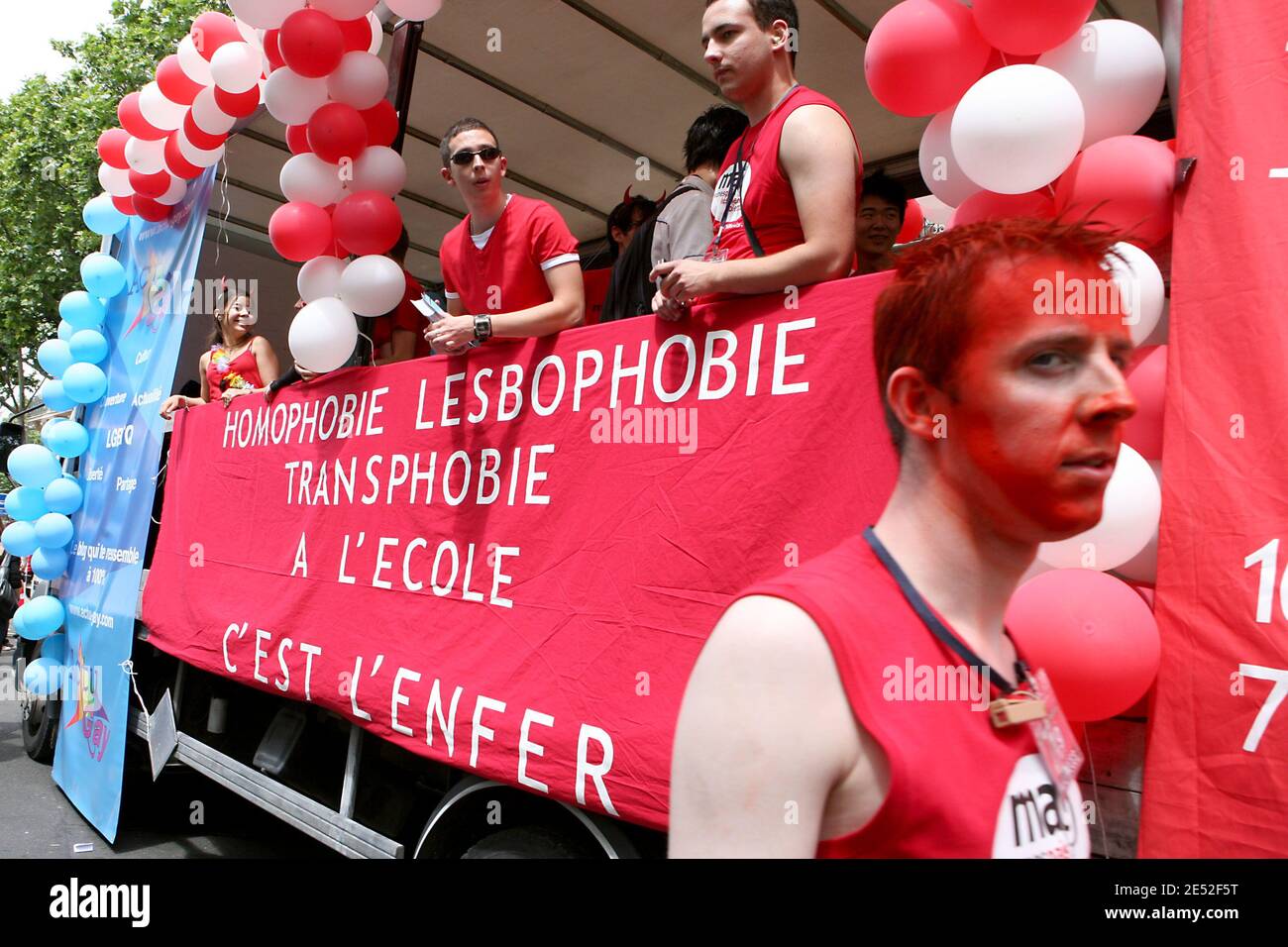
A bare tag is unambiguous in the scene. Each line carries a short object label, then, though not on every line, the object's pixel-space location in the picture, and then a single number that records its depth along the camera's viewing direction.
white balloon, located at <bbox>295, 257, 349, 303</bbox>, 3.68
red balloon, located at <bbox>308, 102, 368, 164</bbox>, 3.67
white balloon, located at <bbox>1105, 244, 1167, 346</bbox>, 1.57
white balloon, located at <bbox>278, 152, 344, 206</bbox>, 3.75
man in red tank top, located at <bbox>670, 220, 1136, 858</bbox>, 0.83
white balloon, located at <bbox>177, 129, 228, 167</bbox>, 4.91
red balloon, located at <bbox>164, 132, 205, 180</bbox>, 5.08
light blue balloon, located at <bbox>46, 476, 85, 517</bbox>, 5.64
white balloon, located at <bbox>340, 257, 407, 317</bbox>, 3.50
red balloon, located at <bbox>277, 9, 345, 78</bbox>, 3.62
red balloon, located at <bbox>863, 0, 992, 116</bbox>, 1.91
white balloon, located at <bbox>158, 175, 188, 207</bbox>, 5.36
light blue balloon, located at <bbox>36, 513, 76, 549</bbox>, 5.60
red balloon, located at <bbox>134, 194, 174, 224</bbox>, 5.55
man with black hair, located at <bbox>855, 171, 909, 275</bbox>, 3.74
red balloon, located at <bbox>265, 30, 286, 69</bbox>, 3.79
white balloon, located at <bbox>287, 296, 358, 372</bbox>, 3.40
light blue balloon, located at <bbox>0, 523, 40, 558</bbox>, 5.78
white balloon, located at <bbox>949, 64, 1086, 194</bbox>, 1.68
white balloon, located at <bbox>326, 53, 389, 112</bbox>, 3.75
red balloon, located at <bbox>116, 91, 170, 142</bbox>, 5.21
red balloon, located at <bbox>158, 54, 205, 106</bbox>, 4.84
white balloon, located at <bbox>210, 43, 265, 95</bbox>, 4.27
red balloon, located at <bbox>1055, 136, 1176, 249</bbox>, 1.65
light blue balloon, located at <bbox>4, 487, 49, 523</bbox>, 5.81
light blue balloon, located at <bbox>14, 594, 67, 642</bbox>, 5.52
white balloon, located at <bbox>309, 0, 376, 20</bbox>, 3.72
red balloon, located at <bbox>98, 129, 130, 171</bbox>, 5.68
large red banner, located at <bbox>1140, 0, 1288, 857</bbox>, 1.38
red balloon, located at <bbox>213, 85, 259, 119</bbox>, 4.41
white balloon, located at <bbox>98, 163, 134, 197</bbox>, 5.86
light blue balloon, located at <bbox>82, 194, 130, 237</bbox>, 6.20
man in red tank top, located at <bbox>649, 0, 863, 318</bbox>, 1.92
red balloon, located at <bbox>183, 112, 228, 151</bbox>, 4.78
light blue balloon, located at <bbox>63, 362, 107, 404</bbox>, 5.68
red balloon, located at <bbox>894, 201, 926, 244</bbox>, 4.74
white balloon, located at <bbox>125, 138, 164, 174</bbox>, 5.34
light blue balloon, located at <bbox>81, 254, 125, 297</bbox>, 5.83
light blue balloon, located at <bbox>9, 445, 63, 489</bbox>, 5.75
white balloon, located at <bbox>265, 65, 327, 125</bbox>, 3.81
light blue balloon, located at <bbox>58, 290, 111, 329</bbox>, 5.93
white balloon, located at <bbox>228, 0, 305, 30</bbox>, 3.69
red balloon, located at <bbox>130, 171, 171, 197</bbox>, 5.35
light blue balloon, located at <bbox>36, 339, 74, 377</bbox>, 6.00
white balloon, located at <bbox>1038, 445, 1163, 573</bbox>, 1.51
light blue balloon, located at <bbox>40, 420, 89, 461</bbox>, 5.74
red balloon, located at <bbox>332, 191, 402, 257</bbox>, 3.60
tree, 18.72
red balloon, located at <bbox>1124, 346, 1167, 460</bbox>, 1.61
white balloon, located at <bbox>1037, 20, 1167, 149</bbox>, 1.79
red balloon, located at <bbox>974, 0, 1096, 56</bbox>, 1.78
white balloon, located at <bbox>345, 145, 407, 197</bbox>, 3.77
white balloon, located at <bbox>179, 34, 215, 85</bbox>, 4.78
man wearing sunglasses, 2.92
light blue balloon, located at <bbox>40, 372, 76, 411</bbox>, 5.90
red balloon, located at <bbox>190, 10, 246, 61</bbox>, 4.76
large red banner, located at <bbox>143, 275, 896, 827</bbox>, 1.87
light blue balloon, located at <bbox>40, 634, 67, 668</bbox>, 5.71
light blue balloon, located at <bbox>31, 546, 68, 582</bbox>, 5.68
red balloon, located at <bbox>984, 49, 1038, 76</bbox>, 1.95
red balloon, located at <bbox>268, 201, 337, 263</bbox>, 3.67
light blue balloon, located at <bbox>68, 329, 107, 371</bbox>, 5.76
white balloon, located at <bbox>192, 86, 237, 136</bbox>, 4.58
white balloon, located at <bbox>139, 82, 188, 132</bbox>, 5.00
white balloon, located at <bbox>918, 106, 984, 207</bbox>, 1.96
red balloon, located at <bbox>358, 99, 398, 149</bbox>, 3.87
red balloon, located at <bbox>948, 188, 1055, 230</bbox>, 1.80
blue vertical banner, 4.82
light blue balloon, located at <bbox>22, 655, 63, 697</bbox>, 5.67
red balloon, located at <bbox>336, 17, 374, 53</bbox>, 3.85
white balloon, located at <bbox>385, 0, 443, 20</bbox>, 3.66
